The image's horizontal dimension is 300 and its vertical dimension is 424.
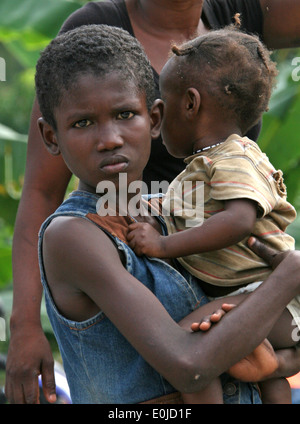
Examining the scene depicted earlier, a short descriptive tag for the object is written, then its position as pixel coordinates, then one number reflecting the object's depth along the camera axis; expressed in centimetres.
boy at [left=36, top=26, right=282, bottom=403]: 330
